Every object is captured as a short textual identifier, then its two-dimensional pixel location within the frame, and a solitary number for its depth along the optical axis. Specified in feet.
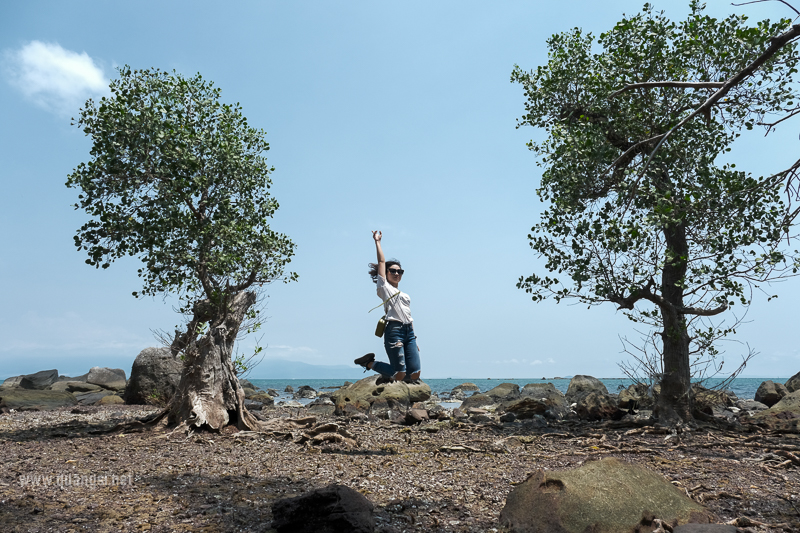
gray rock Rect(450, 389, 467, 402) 131.23
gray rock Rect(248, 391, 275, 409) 96.43
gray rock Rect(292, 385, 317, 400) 142.82
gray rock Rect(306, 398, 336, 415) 64.29
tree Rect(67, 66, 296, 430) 41.09
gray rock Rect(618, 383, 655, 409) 49.14
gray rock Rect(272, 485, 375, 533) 17.92
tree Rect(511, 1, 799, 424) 41.47
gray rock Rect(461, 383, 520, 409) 89.25
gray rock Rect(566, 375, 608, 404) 105.50
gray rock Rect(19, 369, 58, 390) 111.14
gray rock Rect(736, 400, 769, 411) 85.95
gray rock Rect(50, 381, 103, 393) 101.90
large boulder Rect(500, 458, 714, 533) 18.70
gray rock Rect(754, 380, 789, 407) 94.89
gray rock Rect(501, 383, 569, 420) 54.95
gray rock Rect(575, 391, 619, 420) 50.80
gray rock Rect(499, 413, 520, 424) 51.44
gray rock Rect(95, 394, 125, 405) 75.88
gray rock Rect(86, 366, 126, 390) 116.70
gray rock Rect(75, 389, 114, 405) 80.94
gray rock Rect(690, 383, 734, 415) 47.39
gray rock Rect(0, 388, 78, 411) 68.85
